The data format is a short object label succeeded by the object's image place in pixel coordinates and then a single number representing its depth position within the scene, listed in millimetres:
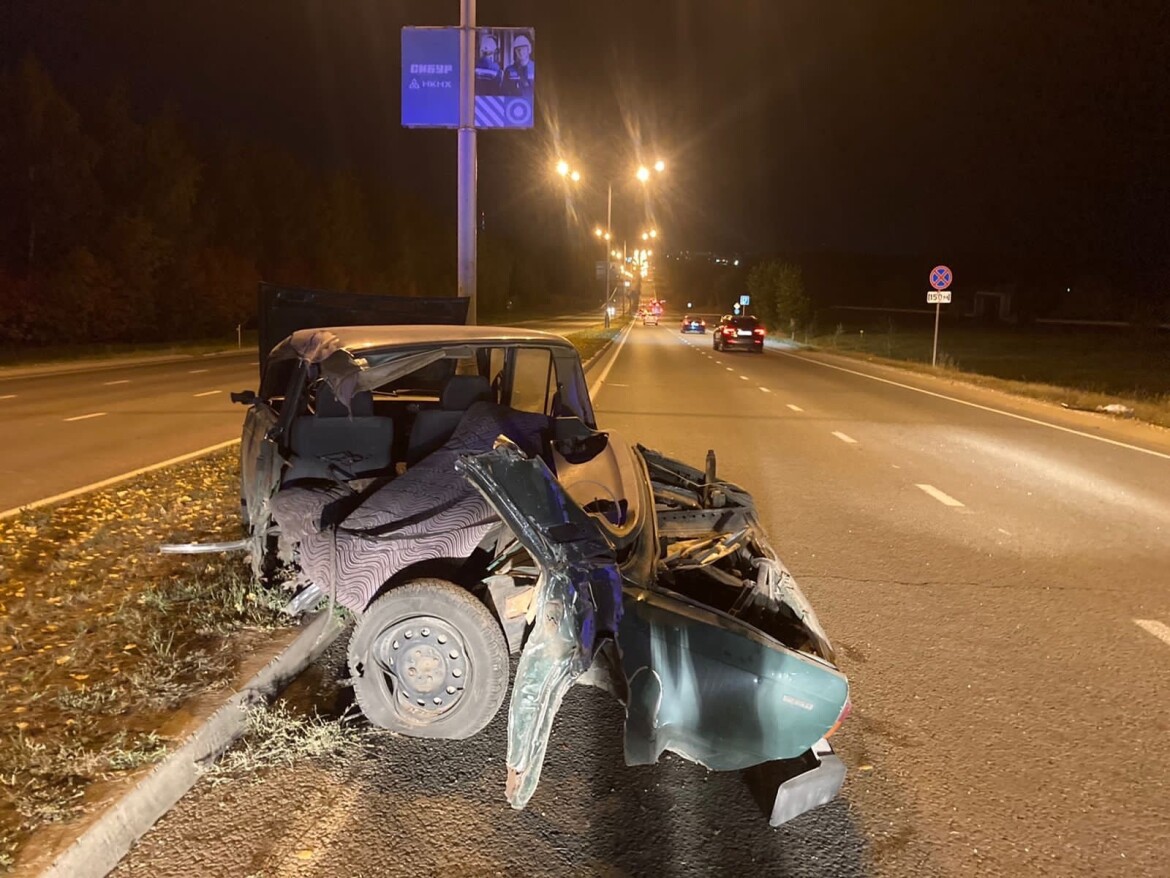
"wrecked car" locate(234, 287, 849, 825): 3531
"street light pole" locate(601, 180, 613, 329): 51094
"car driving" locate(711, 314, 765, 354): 42281
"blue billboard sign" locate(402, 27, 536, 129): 13523
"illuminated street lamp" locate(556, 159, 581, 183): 31125
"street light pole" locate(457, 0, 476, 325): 13242
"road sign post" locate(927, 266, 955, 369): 31250
